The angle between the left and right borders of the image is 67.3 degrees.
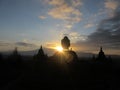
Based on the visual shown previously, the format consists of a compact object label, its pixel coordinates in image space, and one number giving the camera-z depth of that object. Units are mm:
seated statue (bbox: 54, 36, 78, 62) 29111
